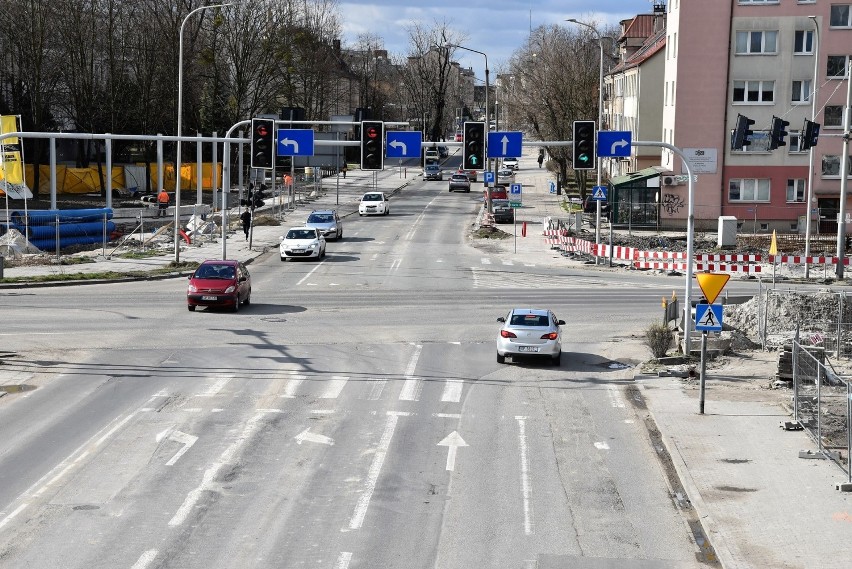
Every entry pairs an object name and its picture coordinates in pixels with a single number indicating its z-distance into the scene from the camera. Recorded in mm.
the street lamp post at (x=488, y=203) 71400
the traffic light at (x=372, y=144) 34656
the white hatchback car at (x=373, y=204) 73938
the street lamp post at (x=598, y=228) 51375
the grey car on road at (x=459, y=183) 95312
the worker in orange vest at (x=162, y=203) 60806
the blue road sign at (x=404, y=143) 38438
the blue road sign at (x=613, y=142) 33219
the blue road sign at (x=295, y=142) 40938
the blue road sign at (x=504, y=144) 36747
